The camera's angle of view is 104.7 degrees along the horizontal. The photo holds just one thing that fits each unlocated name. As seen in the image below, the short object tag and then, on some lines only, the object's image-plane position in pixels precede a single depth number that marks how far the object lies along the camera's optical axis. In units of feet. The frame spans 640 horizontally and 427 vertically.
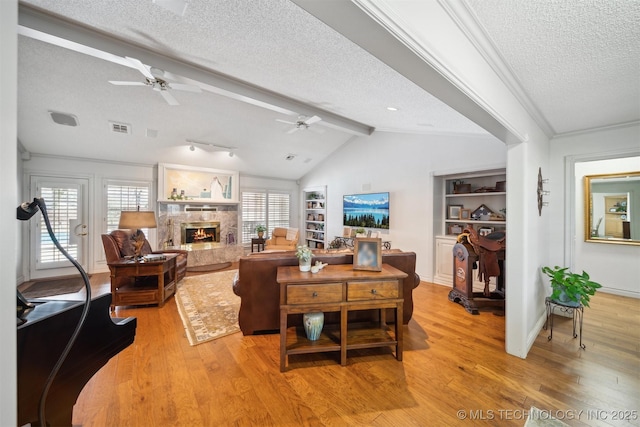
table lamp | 11.24
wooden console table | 6.85
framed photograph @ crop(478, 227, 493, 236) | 13.63
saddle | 10.86
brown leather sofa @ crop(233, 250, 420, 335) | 8.59
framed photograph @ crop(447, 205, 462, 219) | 14.94
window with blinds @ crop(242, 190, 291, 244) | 23.50
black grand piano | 3.14
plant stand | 8.11
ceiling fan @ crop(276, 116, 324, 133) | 13.92
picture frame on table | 7.64
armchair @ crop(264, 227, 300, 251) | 20.89
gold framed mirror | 12.46
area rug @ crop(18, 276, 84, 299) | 12.78
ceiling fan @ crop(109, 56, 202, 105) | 8.83
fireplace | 19.77
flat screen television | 17.74
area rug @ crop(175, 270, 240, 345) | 8.94
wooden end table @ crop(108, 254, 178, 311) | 10.73
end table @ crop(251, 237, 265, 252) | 21.93
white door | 15.12
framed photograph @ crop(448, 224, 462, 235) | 14.94
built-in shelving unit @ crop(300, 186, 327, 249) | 24.09
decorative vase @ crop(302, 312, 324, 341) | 7.37
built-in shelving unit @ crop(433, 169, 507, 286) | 13.44
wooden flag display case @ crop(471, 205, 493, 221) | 13.62
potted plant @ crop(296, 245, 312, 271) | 7.57
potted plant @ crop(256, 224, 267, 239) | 22.35
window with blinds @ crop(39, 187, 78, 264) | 15.38
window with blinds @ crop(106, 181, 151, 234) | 17.37
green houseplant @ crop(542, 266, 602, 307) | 8.07
